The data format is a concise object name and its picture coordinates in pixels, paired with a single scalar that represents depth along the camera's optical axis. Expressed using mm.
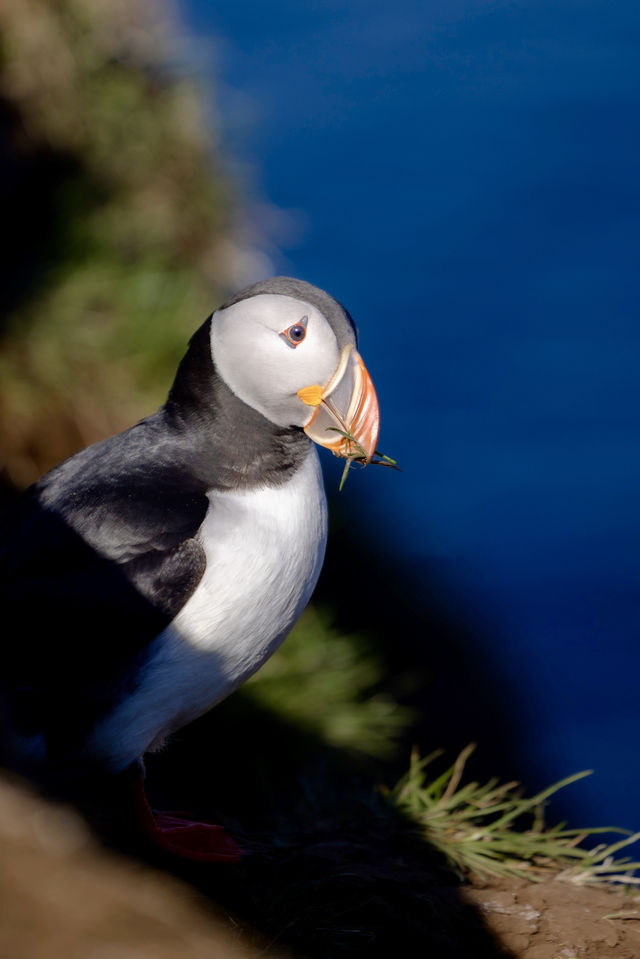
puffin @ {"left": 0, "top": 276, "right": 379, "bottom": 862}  5340
